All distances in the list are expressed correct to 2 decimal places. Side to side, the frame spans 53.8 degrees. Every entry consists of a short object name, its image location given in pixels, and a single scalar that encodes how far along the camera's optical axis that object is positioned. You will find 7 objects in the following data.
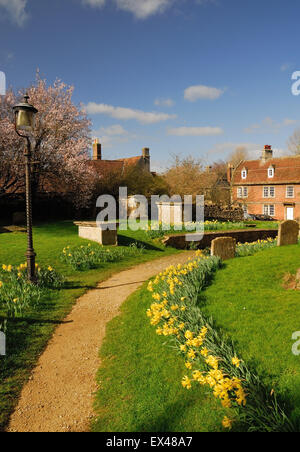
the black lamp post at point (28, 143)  7.81
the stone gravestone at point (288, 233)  11.57
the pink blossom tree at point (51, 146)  19.59
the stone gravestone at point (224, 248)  9.61
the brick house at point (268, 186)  38.09
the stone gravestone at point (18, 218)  18.00
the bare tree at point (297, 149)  47.72
